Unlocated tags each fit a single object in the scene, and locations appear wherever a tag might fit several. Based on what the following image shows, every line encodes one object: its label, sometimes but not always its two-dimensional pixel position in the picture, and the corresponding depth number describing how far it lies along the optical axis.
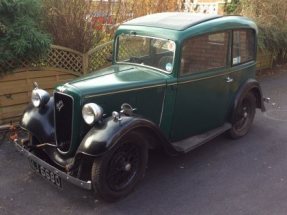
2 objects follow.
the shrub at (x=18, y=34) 5.00
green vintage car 3.38
